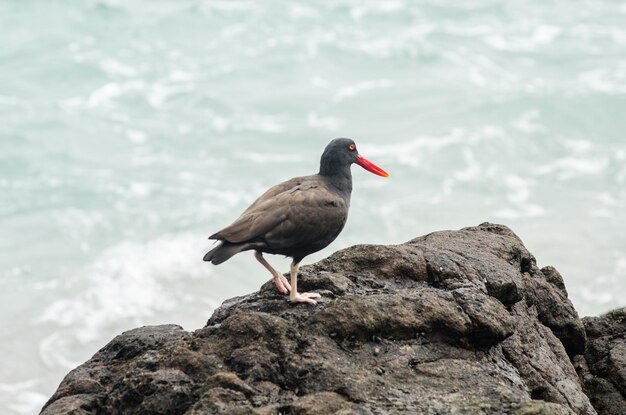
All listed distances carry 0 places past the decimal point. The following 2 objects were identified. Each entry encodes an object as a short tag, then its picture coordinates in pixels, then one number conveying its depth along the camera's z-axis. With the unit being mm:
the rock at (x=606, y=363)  13852
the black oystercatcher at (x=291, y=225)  12836
